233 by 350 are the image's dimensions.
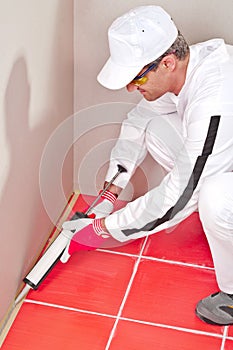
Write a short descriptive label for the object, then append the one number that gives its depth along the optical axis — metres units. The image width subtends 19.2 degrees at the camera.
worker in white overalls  2.05
